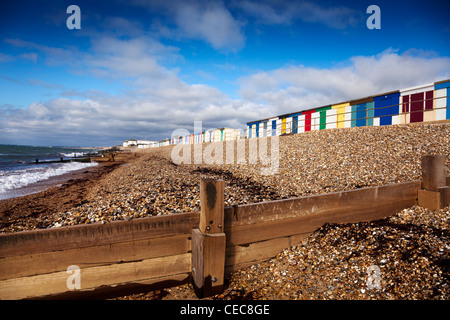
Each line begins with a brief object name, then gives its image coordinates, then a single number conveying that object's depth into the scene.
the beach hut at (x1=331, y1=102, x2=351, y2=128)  19.03
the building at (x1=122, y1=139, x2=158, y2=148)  127.31
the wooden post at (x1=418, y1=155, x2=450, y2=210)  4.61
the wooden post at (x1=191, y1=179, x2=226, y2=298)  3.17
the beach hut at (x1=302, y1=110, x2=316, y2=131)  21.98
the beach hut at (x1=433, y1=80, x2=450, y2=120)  12.81
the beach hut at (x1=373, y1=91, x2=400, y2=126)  15.79
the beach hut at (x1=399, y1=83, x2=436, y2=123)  13.70
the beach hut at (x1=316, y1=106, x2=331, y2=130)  20.57
